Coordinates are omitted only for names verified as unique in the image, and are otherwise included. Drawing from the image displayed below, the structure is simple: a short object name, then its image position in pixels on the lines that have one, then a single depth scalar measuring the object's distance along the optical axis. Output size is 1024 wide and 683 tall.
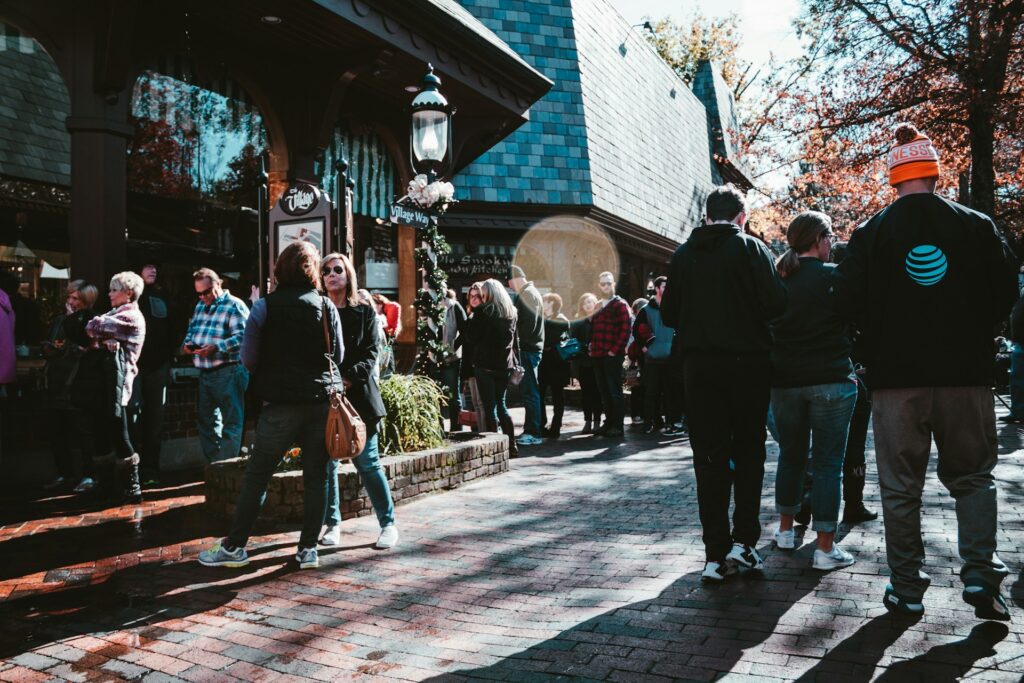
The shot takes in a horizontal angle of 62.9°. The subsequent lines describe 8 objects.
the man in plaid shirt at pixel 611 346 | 10.22
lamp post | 7.98
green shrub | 7.20
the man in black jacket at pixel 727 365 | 4.35
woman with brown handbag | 4.79
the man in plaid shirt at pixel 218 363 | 7.30
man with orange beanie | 3.72
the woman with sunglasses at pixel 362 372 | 5.36
